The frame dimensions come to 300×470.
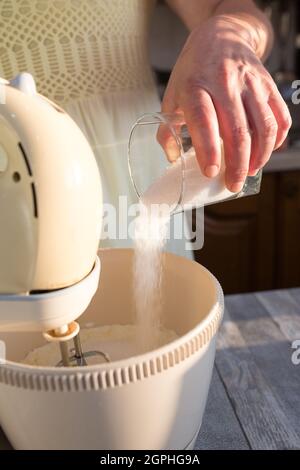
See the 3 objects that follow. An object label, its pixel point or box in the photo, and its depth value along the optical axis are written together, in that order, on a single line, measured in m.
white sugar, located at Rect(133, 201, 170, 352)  0.57
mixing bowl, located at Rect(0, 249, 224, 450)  0.40
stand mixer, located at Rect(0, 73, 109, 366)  0.37
